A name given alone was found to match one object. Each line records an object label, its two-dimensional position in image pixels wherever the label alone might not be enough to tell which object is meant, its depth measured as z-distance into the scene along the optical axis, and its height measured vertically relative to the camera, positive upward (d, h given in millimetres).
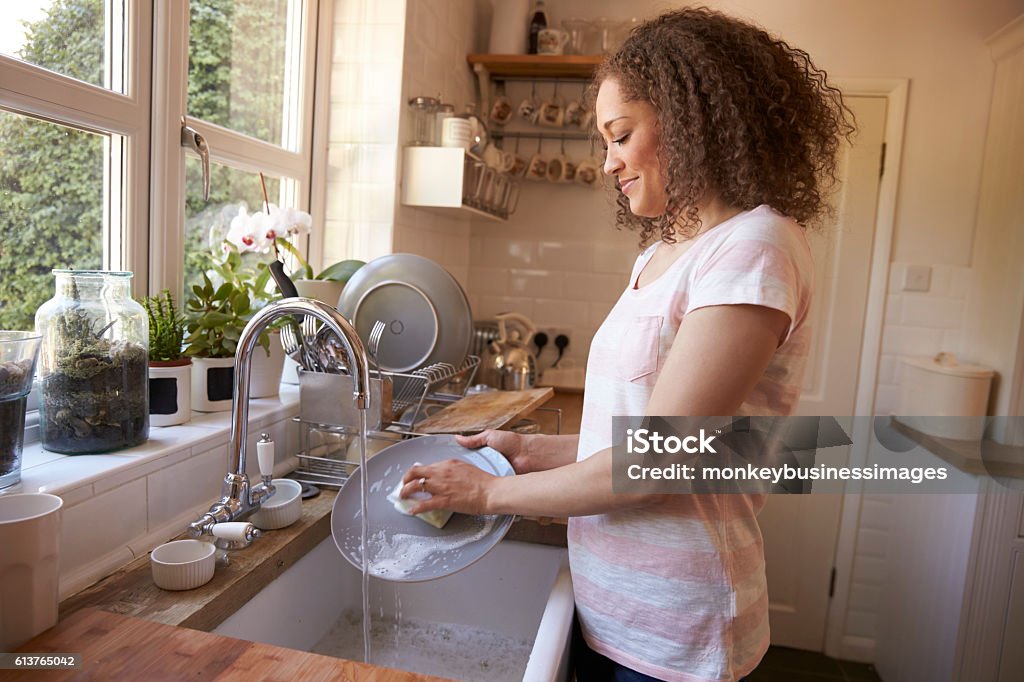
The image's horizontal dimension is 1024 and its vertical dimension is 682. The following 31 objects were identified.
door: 2605 -325
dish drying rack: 1333 -305
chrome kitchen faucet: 935 -184
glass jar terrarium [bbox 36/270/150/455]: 1000 -173
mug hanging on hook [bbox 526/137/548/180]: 2654 +337
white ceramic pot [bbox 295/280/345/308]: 1684 -89
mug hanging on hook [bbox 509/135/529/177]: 2652 +338
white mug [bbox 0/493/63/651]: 752 -339
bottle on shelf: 2537 +814
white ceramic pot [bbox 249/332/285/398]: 1482 -247
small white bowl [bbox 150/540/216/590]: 935 -406
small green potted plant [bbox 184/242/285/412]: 1318 -158
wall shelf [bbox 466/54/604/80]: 2430 +659
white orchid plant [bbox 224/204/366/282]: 1483 +37
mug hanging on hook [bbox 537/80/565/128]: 2609 +521
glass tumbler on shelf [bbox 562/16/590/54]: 2537 +780
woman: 802 -53
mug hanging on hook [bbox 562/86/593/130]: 2619 +530
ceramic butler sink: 1200 -611
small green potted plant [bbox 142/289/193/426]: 1203 -203
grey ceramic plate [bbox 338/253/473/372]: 1546 -110
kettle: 2230 -303
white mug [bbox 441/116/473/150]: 2018 +339
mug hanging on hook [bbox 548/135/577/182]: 2664 +338
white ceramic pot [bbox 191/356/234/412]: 1326 -247
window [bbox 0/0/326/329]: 1108 +187
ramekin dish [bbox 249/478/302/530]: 1146 -403
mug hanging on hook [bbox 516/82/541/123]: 2637 +542
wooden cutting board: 1347 -294
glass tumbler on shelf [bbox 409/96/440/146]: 2031 +360
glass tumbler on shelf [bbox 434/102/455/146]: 2037 +377
